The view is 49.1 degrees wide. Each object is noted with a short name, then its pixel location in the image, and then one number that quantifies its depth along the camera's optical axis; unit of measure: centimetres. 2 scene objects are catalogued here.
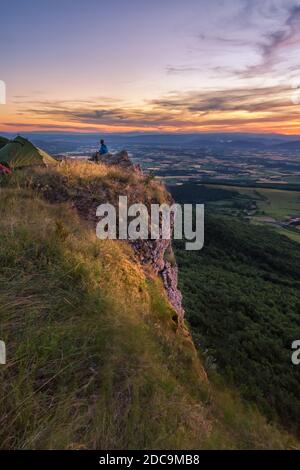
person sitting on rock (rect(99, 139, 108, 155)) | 1802
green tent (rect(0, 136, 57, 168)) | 1345
